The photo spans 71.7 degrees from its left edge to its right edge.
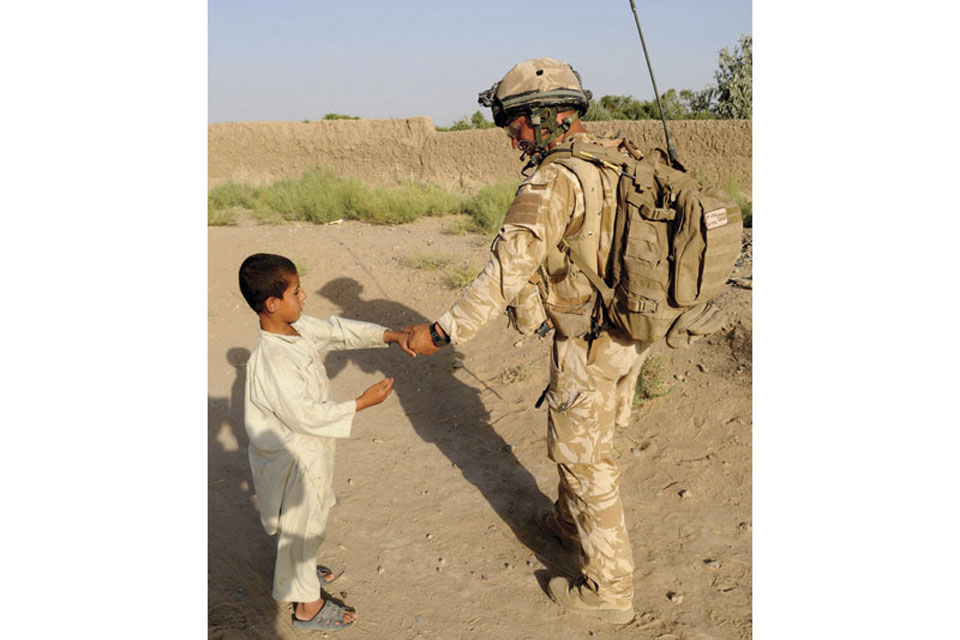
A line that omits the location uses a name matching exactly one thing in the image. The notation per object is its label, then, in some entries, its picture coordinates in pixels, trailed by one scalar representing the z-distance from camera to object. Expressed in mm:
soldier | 2352
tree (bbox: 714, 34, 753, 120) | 12570
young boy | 2230
